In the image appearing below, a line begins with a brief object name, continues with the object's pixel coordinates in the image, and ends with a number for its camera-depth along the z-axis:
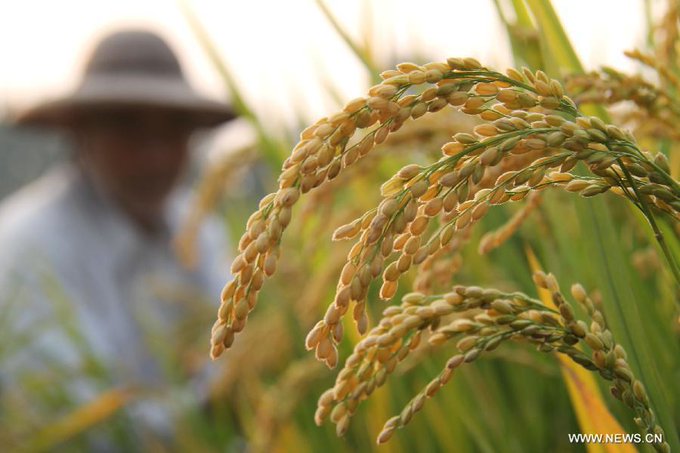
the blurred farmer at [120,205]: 2.00
